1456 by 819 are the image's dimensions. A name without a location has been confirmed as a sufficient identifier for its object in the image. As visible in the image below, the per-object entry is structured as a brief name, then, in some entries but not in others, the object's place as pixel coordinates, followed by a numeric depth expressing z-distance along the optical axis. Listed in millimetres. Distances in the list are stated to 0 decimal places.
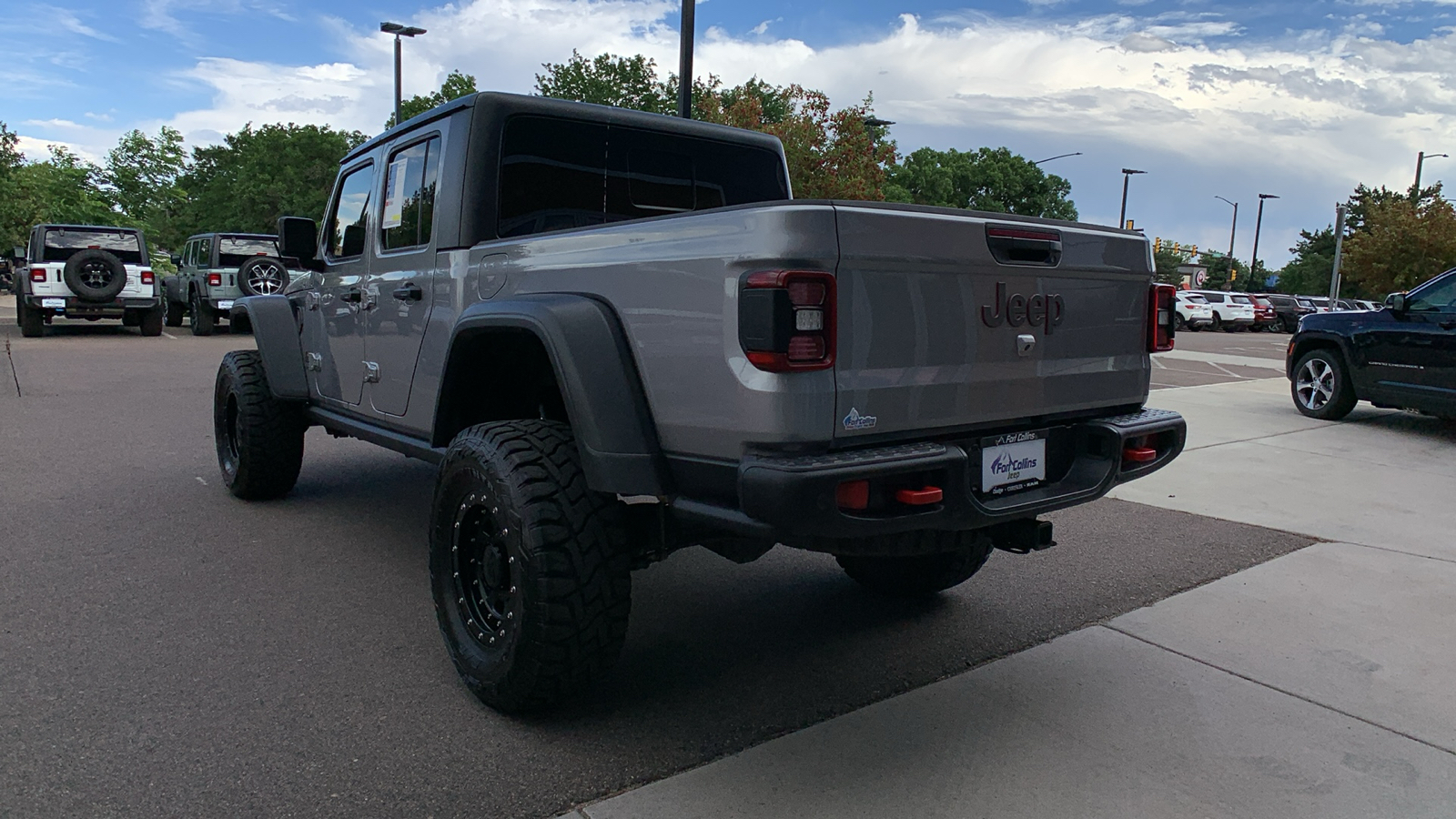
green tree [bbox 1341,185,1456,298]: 43125
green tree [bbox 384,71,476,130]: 42741
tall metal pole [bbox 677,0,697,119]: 11914
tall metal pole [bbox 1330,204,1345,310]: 38438
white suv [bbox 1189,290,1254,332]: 40844
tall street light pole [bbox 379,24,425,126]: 26000
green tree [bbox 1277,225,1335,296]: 76562
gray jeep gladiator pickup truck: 2584
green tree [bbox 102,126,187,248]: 64938
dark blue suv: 8906
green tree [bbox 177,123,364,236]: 52688
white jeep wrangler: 16578
